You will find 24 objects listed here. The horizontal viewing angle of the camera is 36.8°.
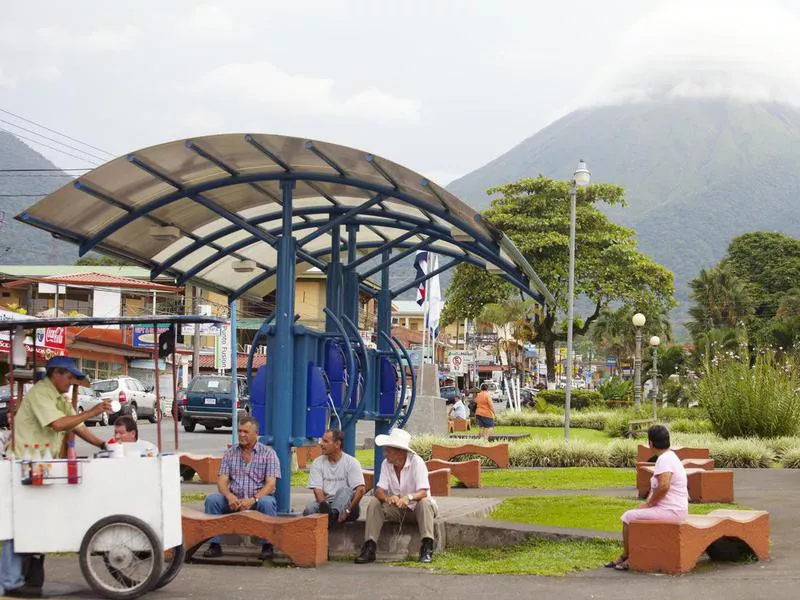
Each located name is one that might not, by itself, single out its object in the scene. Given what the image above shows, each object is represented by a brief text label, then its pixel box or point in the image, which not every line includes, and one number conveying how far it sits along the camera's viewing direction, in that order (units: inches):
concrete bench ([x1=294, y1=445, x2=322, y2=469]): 846.3
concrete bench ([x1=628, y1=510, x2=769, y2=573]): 378.3
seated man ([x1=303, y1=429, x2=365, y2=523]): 428.8
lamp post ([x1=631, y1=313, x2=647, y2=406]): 1579.7
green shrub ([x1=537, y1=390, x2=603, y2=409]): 1900.8
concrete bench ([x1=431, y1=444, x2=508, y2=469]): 850.8
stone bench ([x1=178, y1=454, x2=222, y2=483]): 721.0
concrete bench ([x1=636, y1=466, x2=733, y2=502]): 609.9
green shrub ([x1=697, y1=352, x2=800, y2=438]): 981.0
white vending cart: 327.0
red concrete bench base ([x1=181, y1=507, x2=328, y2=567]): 393.1
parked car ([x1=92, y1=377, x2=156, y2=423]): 1569.9
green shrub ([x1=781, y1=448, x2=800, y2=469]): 856.3
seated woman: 391.9
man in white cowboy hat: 412.8
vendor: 333.4
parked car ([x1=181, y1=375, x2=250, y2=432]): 1438.2
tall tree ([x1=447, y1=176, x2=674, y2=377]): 2100.1
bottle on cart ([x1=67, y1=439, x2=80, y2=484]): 327.6
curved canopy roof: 431.5
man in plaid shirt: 408.5
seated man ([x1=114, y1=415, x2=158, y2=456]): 445.4
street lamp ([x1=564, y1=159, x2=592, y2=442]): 1042.7
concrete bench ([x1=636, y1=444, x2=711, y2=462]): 765.3
